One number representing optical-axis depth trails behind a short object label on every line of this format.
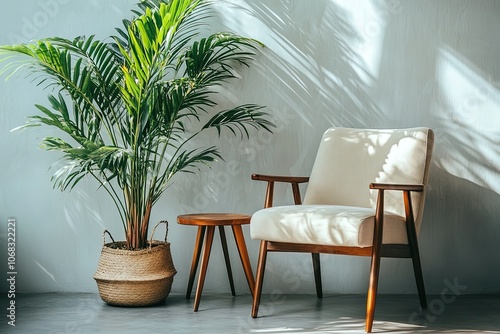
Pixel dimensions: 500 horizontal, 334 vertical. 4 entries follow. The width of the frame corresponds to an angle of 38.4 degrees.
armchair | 3.26
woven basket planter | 3.74
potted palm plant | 3.56
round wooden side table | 3.68
